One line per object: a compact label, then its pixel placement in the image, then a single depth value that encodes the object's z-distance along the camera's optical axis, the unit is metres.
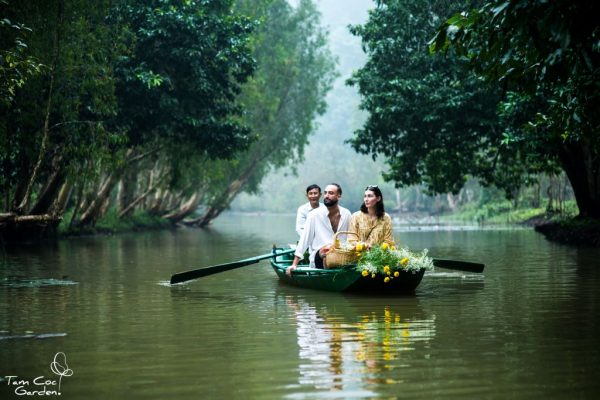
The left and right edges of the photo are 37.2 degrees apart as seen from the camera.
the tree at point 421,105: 27.80
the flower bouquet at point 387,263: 12.63
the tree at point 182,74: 29.42
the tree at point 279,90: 48.81
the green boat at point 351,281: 12.93
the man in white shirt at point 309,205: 15.58
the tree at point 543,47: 6.95
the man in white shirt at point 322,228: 13.84
